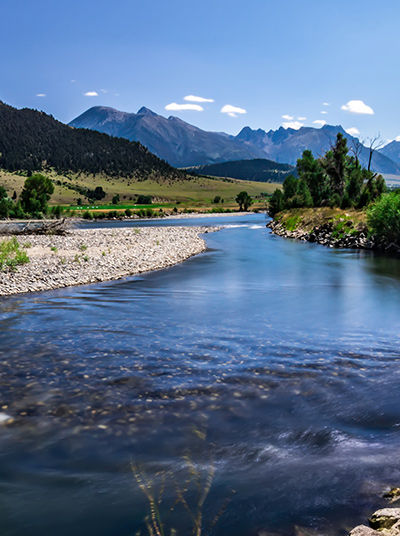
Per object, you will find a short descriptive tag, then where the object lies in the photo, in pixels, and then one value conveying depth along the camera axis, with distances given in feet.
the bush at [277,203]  351.58
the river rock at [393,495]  19.37
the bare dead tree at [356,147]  244.94
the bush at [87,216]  420.77
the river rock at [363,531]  15.19
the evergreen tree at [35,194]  379.96
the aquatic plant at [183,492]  18.61
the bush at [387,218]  133.49
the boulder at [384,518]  16.05
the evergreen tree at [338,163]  266.77
